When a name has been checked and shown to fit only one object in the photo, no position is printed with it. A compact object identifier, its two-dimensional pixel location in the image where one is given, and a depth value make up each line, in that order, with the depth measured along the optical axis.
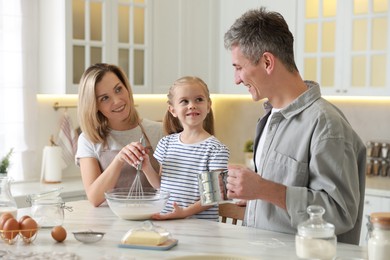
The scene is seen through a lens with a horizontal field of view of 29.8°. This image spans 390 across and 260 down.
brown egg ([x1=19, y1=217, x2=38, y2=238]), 2.29
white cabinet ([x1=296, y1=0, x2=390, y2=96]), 4.84
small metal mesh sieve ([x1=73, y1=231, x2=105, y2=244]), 2.31
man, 2.33
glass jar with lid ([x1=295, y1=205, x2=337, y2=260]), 1.98
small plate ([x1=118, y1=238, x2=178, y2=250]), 2.24
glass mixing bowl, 2.64
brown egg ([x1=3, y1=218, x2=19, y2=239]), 2.30
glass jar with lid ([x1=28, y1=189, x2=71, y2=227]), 2.49
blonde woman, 3.21
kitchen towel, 5.00
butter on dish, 2.26
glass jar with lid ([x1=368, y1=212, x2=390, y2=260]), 1.98
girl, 2.95
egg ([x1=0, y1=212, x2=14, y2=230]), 2.33
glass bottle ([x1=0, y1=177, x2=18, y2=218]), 2.51
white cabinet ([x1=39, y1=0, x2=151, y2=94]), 4.77
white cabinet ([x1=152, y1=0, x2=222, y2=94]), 5.45
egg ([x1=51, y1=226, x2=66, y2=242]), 2.31
